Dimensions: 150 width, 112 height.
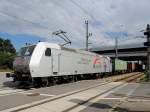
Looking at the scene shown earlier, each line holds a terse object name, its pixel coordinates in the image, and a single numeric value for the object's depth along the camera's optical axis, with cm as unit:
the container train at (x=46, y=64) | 801
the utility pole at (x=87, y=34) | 1878
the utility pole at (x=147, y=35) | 1035
